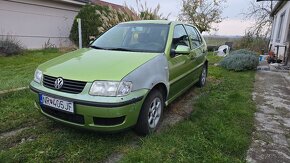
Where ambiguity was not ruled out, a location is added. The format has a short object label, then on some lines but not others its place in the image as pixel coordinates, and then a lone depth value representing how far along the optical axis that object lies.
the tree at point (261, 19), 16.43
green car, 2.45
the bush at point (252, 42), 13.88
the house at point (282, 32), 8.66
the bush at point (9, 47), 8.23
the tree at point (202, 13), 19.64
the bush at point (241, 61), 7.73
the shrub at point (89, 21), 10.84
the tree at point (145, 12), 9.50
